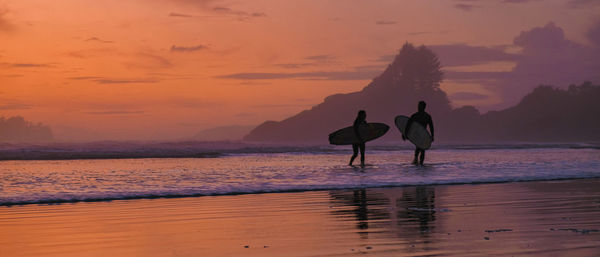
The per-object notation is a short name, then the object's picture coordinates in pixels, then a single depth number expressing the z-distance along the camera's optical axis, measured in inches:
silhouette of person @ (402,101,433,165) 1048.4
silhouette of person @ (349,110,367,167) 1045.2
